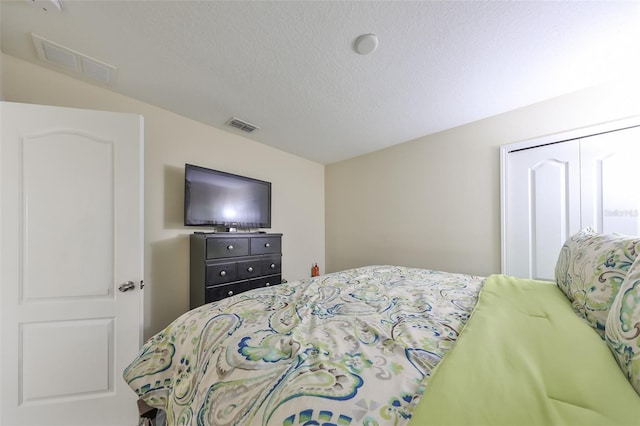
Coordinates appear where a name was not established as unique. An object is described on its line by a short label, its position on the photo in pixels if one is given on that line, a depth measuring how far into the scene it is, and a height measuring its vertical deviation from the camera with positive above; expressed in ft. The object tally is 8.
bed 1.33 -1.16
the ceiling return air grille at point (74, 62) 4.80 +3.52
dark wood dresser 6.77 -1.61
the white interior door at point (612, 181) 5.50 +0.82
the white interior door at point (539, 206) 6.30 +0.24
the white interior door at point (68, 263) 4.29 -0.98
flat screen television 7.29 +0.54
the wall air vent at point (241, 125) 7.87 +3.21
